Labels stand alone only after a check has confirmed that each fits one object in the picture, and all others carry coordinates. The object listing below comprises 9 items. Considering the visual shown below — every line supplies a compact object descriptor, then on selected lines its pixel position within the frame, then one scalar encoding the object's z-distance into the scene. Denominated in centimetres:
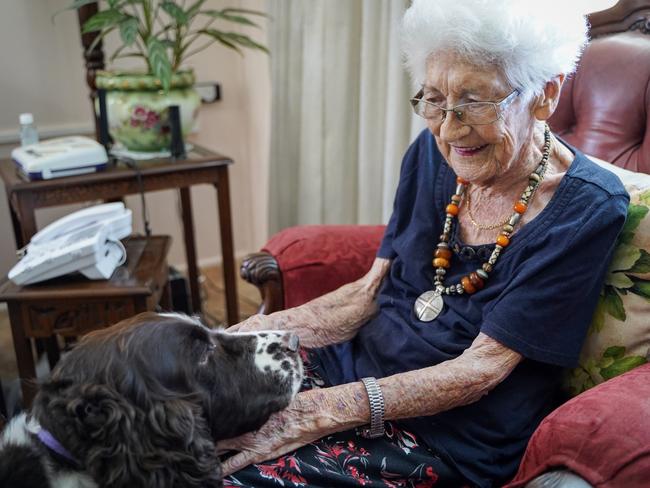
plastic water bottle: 212
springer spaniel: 79
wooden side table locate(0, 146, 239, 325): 184
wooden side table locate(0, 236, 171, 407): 159
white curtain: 195
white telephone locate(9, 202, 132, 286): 160
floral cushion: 105
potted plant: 193
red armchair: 83
